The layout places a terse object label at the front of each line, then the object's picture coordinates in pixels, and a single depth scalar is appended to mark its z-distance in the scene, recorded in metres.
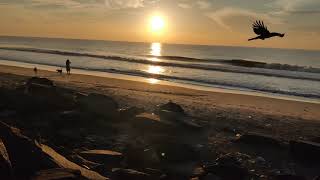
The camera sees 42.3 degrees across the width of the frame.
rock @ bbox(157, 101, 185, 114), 15.86
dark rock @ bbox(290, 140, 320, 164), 11.62
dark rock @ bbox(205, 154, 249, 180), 9.51
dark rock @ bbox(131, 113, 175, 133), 13.11
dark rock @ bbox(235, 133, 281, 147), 12.77
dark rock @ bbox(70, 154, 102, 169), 9.16
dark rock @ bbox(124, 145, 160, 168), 9.98
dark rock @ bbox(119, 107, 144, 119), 15.09
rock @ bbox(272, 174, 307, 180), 9.43
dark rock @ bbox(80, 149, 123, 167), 9.71
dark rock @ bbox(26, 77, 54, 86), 19.57
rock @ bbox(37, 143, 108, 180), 7.87
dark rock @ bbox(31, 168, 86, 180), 6.93
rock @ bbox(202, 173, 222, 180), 9.11
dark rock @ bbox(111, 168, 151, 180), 8.56
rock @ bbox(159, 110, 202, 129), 13.82
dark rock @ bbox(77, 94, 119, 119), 15.05
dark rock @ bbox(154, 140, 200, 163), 10.63
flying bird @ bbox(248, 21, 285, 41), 7.92
